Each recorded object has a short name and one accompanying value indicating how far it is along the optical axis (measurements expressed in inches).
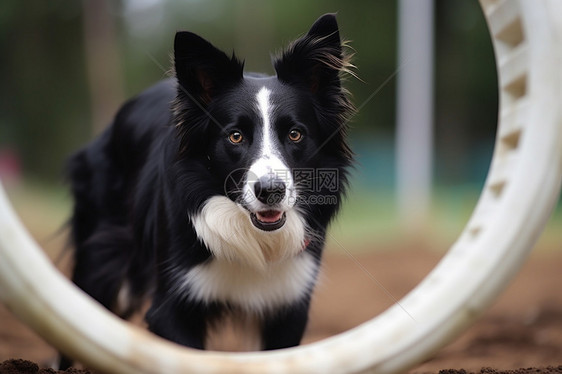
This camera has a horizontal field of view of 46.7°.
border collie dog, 122.9
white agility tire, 76.1
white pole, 438.3
